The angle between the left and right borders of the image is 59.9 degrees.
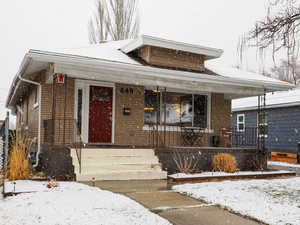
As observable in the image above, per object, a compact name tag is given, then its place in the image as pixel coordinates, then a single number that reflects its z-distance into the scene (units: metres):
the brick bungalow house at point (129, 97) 7.54
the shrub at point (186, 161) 8.04
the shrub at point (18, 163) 6.17
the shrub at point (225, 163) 8.23
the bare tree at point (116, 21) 19.12
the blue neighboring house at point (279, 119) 13.04
